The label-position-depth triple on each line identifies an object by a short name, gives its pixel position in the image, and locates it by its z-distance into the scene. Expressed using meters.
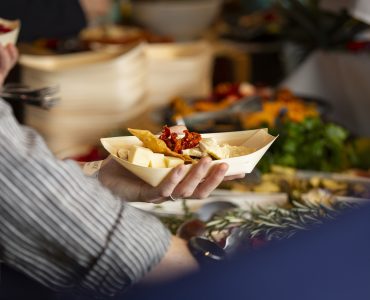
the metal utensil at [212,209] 1.27
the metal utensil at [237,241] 0.98
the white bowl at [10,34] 1.42
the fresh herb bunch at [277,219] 1.00
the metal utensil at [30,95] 1.52
